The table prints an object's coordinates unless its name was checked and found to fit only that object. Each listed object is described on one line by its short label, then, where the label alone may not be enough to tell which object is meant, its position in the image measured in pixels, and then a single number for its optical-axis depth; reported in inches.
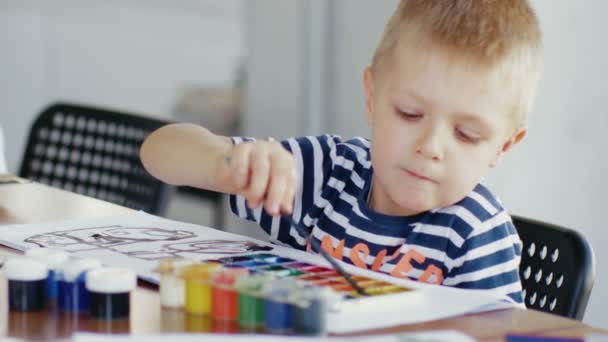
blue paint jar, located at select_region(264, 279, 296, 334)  50.8
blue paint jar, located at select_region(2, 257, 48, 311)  53.2
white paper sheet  52.6
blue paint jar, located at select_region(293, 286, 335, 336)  50.4
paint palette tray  52.8
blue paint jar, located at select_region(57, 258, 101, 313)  52.9
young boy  61.7
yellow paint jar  52.4
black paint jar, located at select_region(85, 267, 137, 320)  52.2
